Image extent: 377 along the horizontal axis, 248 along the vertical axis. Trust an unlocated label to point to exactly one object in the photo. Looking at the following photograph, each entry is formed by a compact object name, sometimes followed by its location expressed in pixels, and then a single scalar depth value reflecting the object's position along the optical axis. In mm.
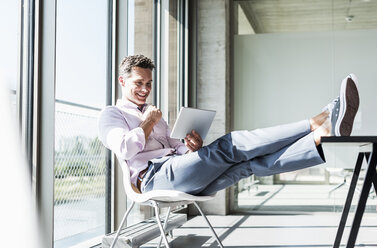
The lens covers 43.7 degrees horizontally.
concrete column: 5598
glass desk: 2083
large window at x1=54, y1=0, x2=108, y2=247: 2789
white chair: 2367
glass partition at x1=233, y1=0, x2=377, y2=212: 5496
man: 1998
